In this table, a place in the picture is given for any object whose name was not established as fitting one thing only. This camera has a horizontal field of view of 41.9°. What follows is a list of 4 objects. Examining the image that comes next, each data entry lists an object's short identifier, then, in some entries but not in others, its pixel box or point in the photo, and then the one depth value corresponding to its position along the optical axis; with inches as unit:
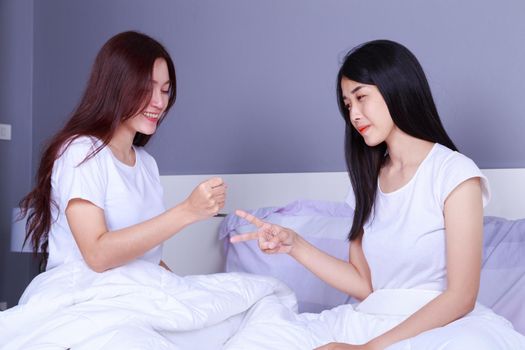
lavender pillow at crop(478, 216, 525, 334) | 63.2
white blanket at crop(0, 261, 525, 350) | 49.5
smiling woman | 56.5
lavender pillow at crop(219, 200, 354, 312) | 76.2
